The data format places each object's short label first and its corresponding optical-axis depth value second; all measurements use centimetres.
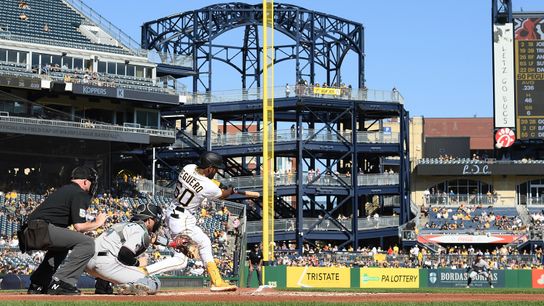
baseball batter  1631
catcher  1523
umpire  1443
